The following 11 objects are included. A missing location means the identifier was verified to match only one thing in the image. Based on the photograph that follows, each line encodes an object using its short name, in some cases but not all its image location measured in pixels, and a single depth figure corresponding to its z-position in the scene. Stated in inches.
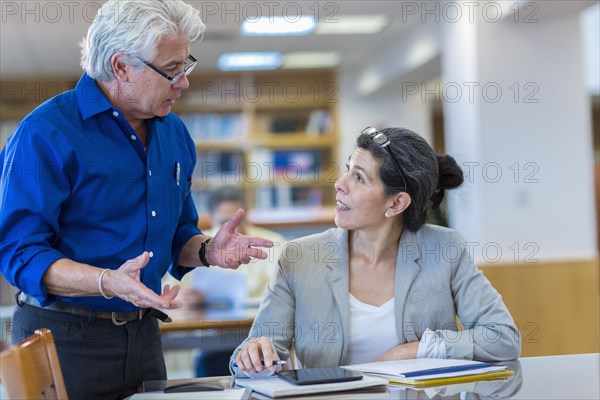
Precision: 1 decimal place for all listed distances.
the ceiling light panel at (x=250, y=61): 293.4
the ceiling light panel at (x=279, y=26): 233.3
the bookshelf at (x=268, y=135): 330.0
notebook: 60.8
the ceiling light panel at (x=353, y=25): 243.1
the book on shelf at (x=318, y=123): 339.3
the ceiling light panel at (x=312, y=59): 301.5
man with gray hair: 66.2
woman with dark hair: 81.0
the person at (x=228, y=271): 156.4
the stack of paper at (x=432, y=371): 65.9
